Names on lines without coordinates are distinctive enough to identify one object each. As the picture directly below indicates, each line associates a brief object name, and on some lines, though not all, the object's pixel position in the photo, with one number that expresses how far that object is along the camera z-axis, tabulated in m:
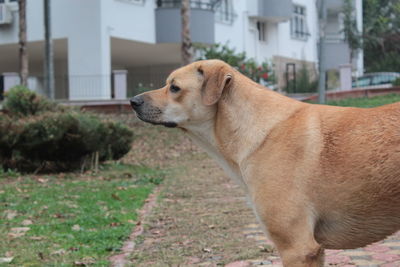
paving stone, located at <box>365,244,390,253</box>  5.86
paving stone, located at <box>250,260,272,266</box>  5.55
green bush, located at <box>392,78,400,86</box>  29.93
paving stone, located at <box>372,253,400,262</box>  5.48
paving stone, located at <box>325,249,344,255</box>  5.84
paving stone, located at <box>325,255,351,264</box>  5.52
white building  25.86
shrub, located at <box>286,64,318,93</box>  33.59
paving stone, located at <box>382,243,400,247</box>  6.04
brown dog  3.85
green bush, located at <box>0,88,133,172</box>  12.80
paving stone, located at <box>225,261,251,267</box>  5.56
